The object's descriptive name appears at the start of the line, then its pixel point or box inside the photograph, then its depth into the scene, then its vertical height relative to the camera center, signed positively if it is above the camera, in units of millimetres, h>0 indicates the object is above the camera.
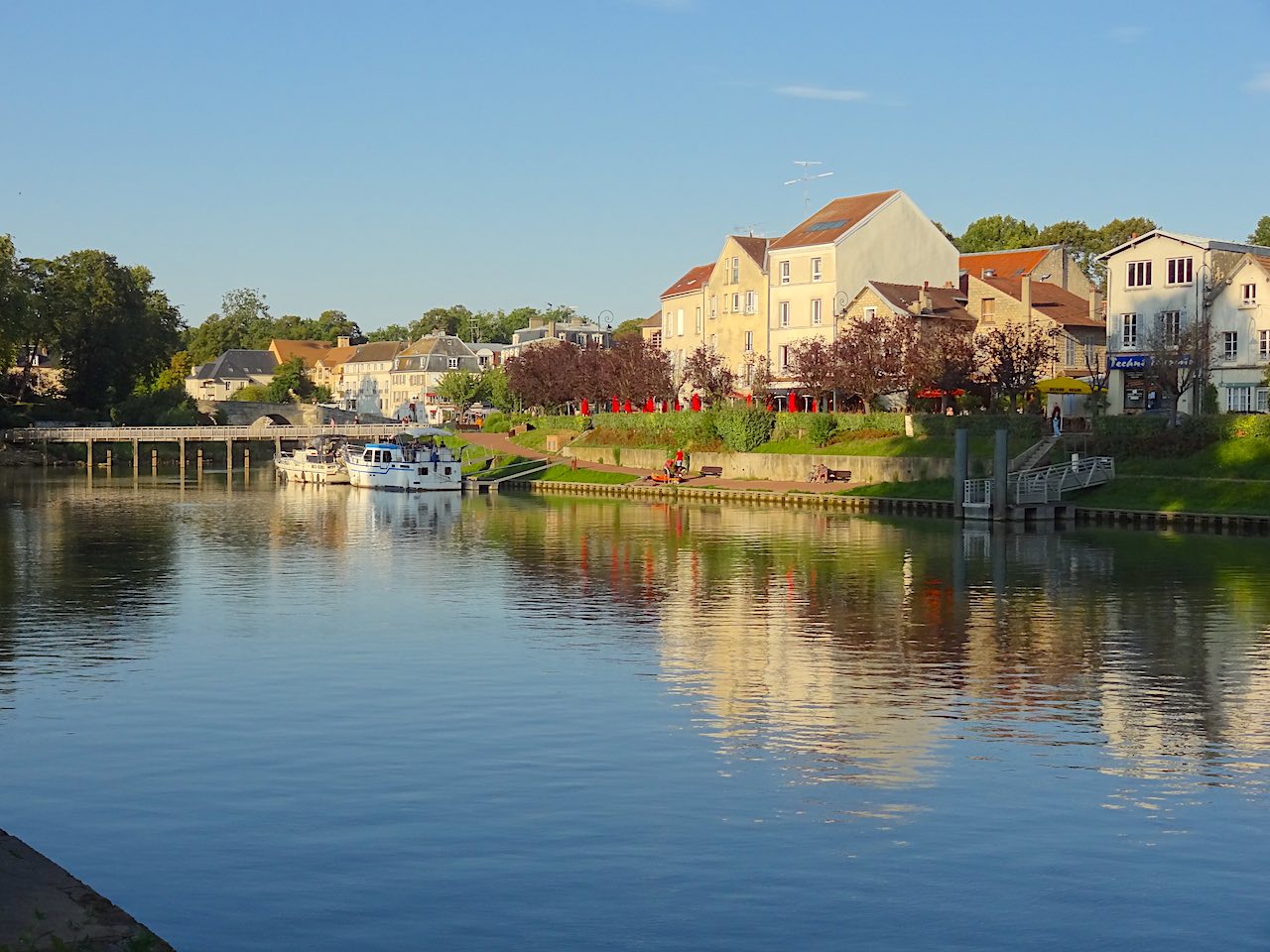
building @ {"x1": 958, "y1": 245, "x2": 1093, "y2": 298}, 109438 +11166
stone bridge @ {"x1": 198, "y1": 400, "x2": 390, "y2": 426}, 183238 +1111
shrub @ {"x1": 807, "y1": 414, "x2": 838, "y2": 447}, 88062 -397
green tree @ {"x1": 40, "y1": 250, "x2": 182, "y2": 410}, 148875 +9445
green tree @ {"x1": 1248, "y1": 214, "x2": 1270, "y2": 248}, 144875 +17966
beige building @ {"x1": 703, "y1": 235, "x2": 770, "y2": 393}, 110000 +8601
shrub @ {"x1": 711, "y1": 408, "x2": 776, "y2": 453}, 92125 -352
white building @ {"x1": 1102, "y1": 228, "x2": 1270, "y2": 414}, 83375 +6327
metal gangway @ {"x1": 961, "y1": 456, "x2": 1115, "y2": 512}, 70750 -2911
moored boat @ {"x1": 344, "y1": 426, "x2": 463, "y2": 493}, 104000 -3127
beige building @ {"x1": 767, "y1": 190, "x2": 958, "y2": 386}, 103625 +11289
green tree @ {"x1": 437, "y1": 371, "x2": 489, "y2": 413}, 189250 +4168
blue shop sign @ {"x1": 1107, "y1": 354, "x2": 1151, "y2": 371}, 87375 +3393
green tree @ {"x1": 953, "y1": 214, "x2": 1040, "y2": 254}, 150500 +18660
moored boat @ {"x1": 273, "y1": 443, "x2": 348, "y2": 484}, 117562 -3498
